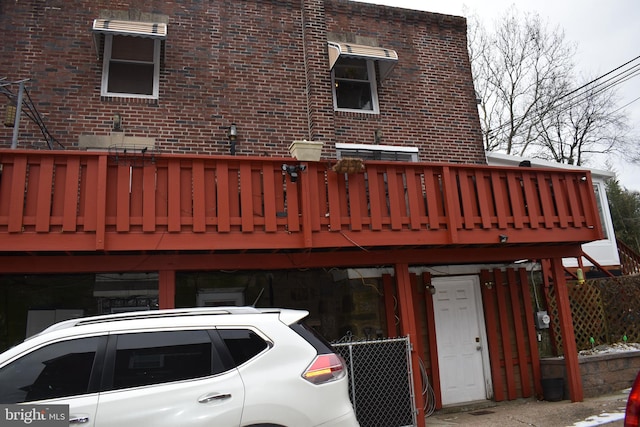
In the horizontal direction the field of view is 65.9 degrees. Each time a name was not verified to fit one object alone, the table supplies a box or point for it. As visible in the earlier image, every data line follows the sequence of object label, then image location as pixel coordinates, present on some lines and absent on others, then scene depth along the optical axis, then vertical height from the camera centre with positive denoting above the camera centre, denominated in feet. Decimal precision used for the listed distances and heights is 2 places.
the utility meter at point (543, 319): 30.78 +0.09
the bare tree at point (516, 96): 77.56 +34.91
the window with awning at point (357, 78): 32.58 +16.80
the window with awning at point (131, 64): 28.55 +16.01
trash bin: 27.32 -3.70
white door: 29.27 -0.77
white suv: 11.10 -0.75
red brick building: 20.20 +6.87
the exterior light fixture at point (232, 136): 28.76 +11.41
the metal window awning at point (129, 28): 26.78 +16.66
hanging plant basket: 22.06 +7.22
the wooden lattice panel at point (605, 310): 32.71 +0.51
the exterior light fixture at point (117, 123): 27.53 +11.89
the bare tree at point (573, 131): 82.48 +31.51
